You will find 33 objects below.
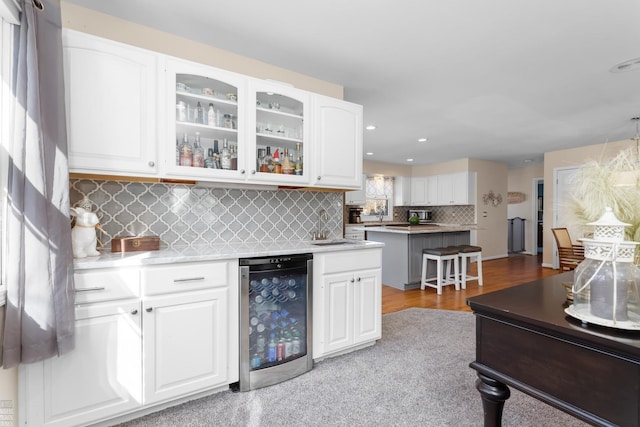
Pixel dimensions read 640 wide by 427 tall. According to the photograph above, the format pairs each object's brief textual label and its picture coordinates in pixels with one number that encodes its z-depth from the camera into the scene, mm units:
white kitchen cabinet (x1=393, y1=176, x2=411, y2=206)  8578
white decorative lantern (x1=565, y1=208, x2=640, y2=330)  853
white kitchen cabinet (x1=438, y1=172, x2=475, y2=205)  7266
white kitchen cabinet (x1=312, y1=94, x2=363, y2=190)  2586
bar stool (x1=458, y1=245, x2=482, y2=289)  4809
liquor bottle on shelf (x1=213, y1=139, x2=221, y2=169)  2207
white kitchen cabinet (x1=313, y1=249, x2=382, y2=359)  2312
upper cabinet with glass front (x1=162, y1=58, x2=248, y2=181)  2012
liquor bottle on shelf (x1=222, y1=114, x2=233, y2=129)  2254
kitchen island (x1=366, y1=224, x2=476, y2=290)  4801
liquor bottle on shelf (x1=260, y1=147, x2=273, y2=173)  2372
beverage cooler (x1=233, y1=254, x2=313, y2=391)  1989
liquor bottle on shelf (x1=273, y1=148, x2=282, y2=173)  2436
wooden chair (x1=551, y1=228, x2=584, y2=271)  4759
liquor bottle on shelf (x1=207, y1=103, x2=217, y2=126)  2195
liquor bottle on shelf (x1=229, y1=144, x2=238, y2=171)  2246
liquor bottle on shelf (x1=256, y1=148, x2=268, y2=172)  2348
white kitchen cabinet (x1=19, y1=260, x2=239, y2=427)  1521
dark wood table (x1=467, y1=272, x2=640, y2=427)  763
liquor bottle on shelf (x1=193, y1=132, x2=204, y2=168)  2114
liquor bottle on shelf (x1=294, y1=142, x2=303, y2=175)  2524
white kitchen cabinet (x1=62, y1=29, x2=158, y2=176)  1723
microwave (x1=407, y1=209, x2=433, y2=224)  8438
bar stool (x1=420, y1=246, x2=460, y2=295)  4520
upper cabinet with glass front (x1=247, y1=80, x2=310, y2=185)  2305
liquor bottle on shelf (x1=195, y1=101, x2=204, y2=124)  2158
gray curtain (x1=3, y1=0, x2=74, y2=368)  1359
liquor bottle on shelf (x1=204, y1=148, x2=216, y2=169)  2160
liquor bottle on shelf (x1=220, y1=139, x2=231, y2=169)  2225
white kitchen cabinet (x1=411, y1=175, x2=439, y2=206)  8078
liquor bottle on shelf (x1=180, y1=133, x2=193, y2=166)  2061
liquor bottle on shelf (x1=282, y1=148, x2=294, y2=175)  2471
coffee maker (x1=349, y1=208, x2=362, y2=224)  7270
